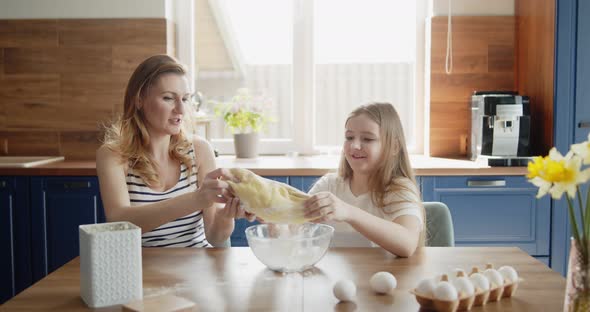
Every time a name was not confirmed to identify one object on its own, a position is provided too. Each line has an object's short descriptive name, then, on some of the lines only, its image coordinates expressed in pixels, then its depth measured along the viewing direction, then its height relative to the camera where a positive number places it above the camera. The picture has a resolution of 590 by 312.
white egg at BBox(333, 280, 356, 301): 1.21 -0.36
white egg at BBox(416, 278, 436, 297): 1.16 -0.34
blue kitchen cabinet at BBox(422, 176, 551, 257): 3.01 -0.50
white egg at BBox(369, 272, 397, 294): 1.26 -0.36
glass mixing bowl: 1.40 -0.32
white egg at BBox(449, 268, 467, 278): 1.22 -0.33
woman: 1.91 -0.17
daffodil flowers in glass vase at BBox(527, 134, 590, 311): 0.94 -0.12
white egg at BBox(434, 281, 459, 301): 1.13 -0.34
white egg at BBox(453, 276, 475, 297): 1.16 -0.33
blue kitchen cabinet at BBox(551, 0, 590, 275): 3.01 +0.09
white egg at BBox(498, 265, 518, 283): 1.24 -0.33
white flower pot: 3.40 -0.19
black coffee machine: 3.12 -0.10
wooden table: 1.21 -0.38
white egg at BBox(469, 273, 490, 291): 1.19 -0.33
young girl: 1.82 -0.21
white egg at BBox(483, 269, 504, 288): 1.21 -0.33
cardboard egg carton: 1.14 -0.36
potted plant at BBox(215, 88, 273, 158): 3.41 -0.06
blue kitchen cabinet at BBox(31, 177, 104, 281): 3.05 -0.52
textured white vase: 1.20 -0.31
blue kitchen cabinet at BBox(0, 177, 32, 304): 3.05 -0.63
